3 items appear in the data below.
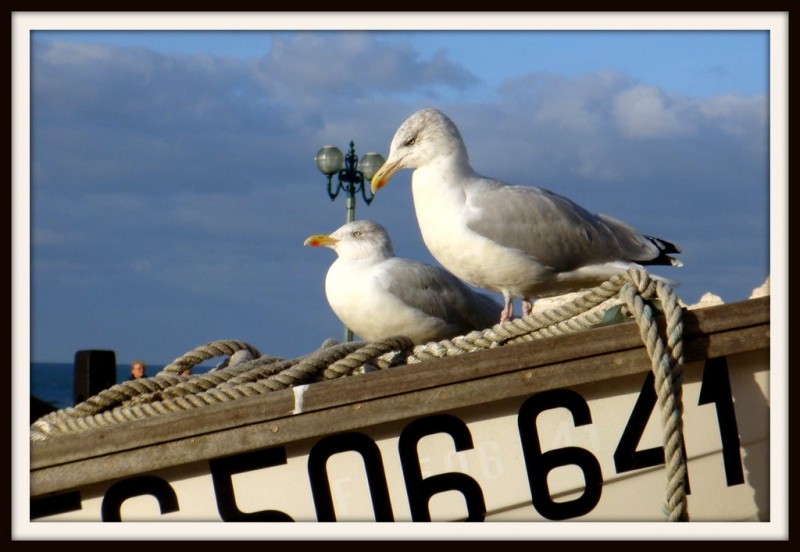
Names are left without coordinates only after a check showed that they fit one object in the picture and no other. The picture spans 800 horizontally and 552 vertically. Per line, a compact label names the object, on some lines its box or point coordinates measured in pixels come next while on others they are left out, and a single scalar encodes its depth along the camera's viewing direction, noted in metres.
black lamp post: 23.03
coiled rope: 7.28
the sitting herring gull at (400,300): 10.84
